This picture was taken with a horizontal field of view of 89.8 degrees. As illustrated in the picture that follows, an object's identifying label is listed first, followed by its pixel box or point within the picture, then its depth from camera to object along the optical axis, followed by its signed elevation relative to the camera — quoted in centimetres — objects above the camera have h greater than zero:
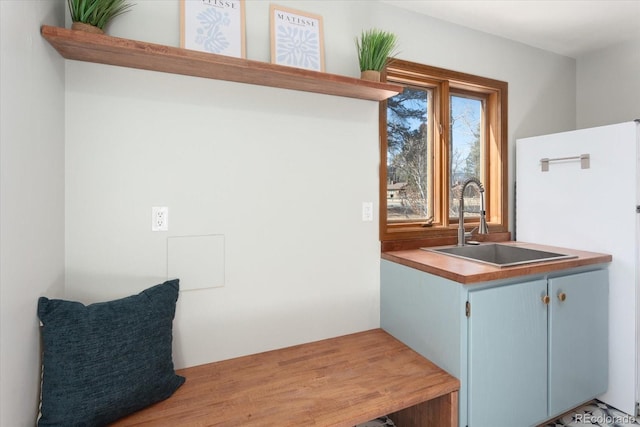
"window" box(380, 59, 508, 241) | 214 +45
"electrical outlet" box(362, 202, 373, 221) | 195 +1
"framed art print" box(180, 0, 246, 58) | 151 +90
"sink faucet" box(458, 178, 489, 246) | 203 -6
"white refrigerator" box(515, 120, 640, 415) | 183 +0
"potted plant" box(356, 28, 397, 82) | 174 +87
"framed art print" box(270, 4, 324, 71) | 169 +94
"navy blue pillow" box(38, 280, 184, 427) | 106 -52
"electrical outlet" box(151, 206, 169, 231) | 148 -3
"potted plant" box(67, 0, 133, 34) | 123 +78
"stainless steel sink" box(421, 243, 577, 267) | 199 -26
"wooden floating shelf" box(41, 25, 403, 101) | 119 +64
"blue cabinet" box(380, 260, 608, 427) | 145 -62
